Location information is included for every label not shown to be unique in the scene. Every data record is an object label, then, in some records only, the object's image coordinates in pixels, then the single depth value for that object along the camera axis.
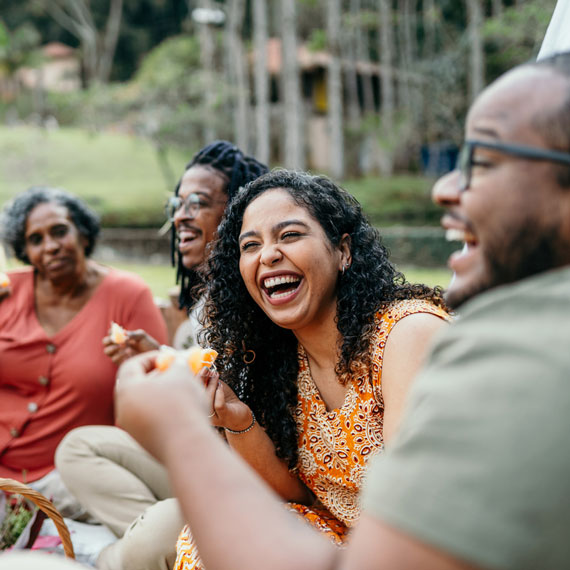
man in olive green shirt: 0.88
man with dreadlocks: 3.30
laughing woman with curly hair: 2.22
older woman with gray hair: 3.66
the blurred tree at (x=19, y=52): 33.19
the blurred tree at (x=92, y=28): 35.65
